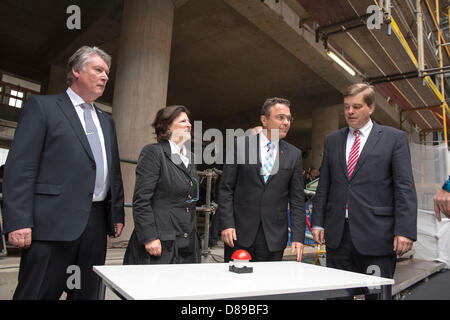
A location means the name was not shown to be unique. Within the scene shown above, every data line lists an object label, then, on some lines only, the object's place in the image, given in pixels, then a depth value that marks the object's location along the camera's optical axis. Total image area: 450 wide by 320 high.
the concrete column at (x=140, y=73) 5.65
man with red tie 1.92
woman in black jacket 1.87
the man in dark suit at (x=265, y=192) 2.15
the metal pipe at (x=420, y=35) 5.41
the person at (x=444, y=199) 1.54
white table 1.06
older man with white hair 1.51
